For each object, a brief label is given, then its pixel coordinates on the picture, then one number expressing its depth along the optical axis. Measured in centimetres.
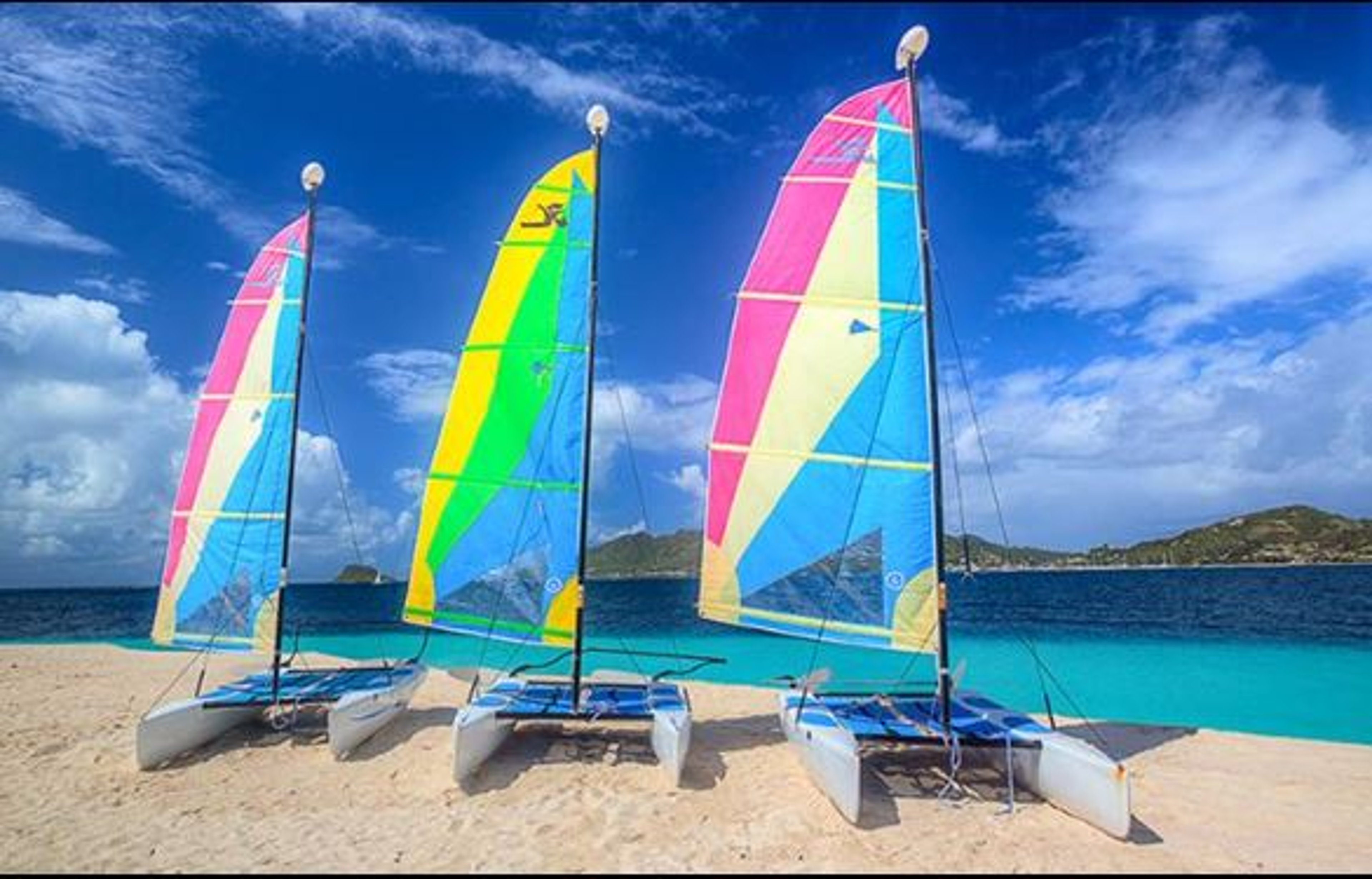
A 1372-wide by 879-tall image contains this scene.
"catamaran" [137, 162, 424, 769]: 985
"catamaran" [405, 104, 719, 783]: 903
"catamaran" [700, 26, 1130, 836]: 791
